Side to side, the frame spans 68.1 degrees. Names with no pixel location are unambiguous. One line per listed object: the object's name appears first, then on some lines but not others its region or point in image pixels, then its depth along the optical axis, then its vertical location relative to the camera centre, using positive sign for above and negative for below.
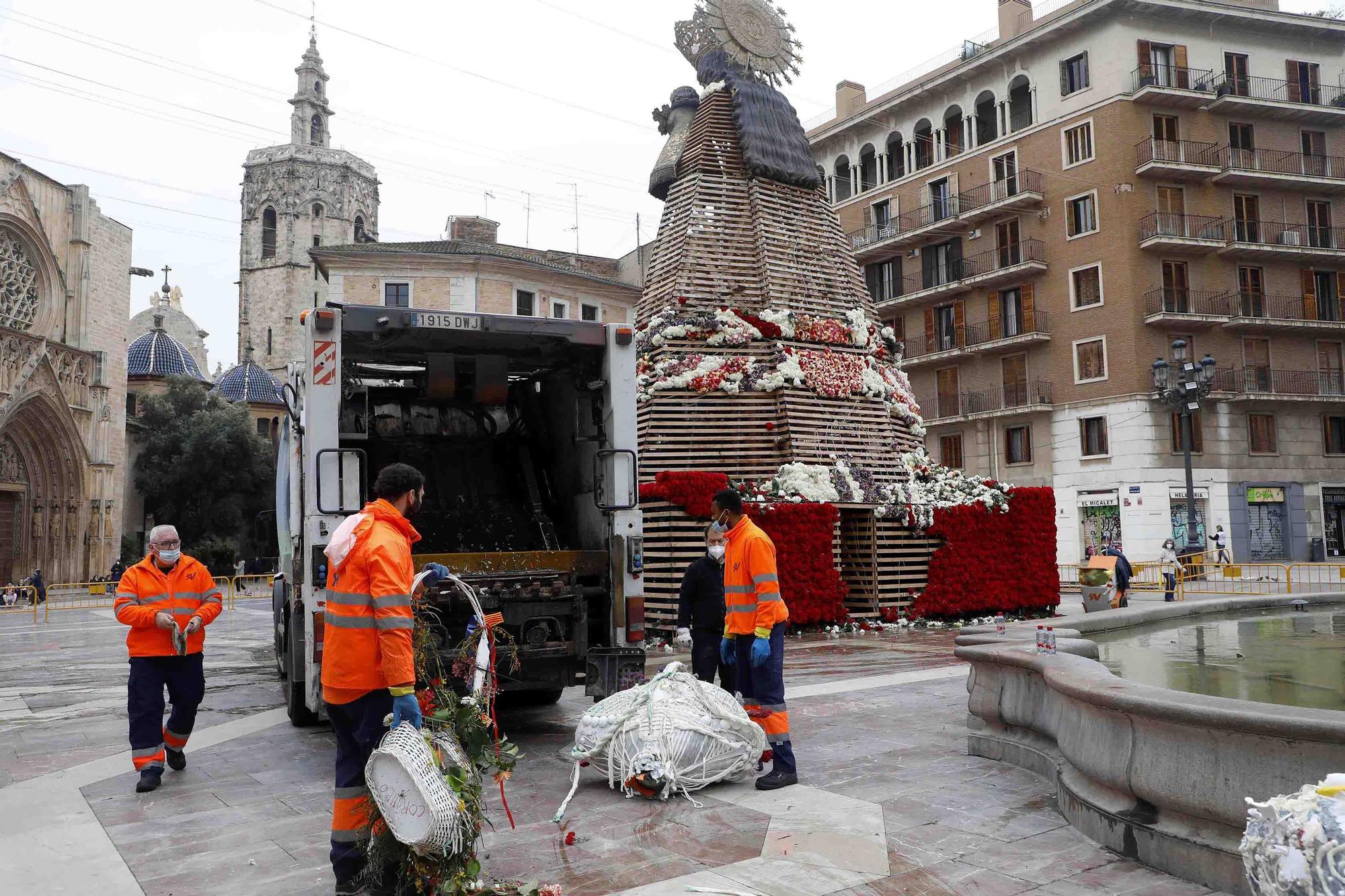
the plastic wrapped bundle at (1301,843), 2.72 -0.97
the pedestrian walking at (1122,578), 18.23 -1.34
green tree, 44.12 +2.70
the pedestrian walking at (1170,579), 20.36 -1.57
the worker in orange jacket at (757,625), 6.09 -0.70
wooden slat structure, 16.09 +1.98
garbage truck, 7.15 +0.43
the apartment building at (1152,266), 33.66 +8.61
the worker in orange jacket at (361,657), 4.21 -0.57
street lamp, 21.12 +2.53
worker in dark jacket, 7.46 -0.69
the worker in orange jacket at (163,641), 6.60 -0.76
